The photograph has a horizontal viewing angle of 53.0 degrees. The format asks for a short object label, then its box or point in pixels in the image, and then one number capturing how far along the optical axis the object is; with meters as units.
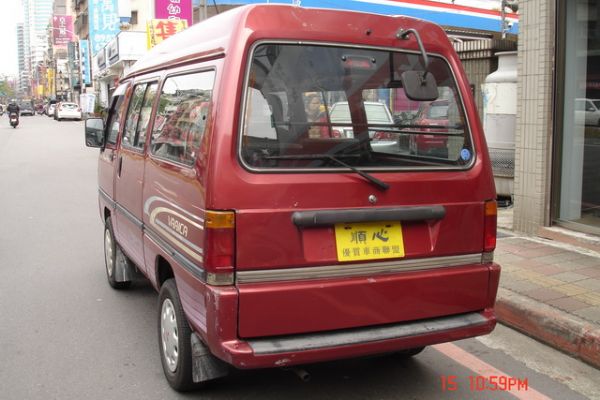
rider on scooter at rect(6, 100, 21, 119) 37.06
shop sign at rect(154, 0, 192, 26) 19.31
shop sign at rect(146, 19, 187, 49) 19.00
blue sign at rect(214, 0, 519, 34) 15.85
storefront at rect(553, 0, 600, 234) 6.60
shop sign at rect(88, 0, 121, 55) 44.00
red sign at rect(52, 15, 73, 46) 84.12
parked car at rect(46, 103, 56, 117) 60.97
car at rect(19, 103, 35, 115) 68.69
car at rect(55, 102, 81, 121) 49.62
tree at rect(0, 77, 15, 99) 152.20
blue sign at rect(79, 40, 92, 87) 60.53
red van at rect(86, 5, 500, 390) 2.87
